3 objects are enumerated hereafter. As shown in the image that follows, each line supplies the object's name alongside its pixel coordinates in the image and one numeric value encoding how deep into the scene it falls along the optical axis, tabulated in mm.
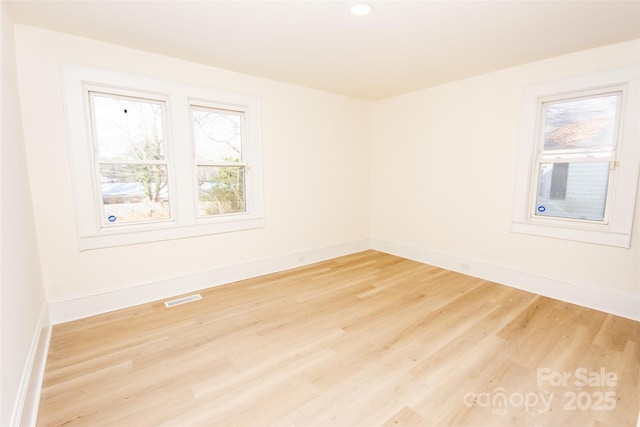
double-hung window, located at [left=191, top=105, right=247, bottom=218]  3383
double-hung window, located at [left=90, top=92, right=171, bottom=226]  2820
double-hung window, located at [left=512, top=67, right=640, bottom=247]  2682
